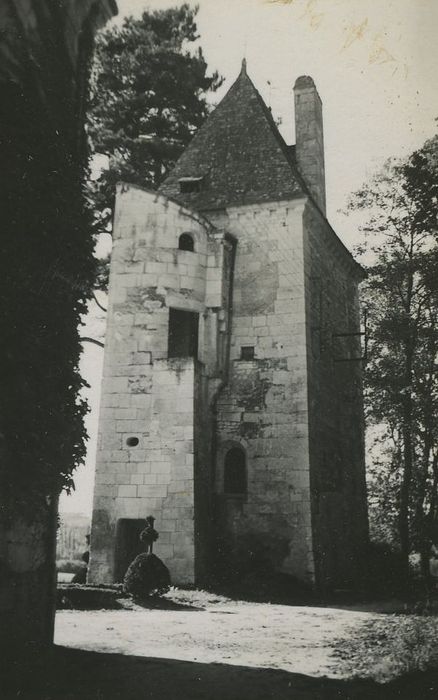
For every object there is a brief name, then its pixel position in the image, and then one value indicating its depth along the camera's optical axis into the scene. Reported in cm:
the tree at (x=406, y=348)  1609
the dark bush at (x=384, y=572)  1338
